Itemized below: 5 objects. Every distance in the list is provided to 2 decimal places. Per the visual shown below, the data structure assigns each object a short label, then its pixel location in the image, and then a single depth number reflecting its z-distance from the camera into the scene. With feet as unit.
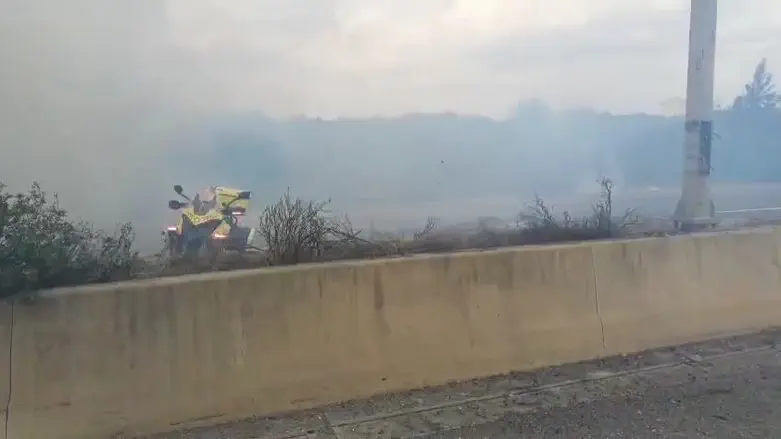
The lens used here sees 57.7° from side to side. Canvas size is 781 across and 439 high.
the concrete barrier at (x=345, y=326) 14.69
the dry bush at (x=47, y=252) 14.60
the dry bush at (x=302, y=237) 19.79
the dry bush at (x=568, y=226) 23.90
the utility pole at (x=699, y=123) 27.66
